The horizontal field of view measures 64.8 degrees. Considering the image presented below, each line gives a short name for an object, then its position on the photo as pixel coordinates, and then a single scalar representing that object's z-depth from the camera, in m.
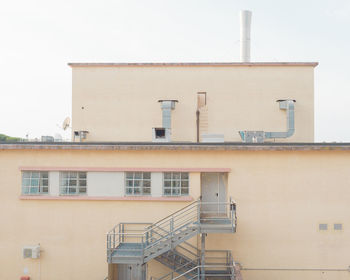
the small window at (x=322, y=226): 12.68
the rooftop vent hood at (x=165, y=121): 18.25
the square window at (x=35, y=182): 13.34
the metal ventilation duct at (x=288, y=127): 17.62
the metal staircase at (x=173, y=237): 11.41
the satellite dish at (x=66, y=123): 20.00
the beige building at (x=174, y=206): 12.67
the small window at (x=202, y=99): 19.64
